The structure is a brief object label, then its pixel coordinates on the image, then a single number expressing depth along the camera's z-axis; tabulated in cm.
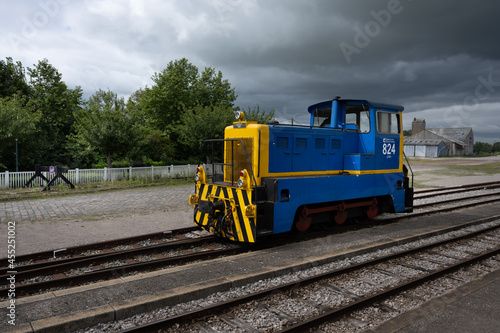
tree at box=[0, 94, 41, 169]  1727
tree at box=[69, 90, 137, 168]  1911
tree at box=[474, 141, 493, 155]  8962
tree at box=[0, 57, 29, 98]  2466
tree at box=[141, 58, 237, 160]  2770
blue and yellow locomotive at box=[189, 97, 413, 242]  719
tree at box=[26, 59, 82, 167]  2493
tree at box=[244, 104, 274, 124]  2386
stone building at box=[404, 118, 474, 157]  6719
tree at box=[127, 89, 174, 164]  2141
